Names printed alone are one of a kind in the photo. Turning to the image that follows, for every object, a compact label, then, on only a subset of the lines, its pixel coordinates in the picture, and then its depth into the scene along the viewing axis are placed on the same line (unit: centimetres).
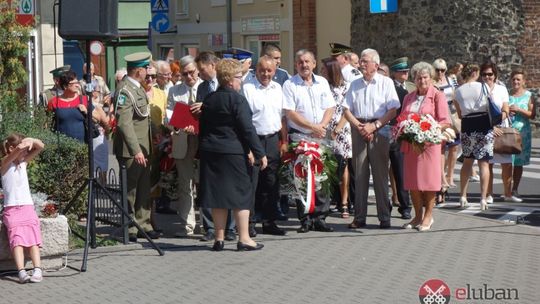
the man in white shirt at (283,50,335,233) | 1287
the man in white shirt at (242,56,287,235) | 1254
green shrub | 1242
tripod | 1115
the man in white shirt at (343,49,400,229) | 1299
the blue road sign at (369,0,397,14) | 3114
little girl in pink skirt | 1010
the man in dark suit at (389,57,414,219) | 1395
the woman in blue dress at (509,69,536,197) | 1628
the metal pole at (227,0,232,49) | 3872
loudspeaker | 1147
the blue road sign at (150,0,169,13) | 3066
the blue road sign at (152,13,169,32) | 3088
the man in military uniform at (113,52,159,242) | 1209
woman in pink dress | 1280
